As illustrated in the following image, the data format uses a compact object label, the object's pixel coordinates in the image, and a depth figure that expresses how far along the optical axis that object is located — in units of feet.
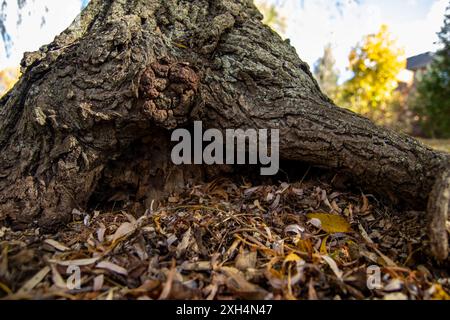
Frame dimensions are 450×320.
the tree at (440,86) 22.10
